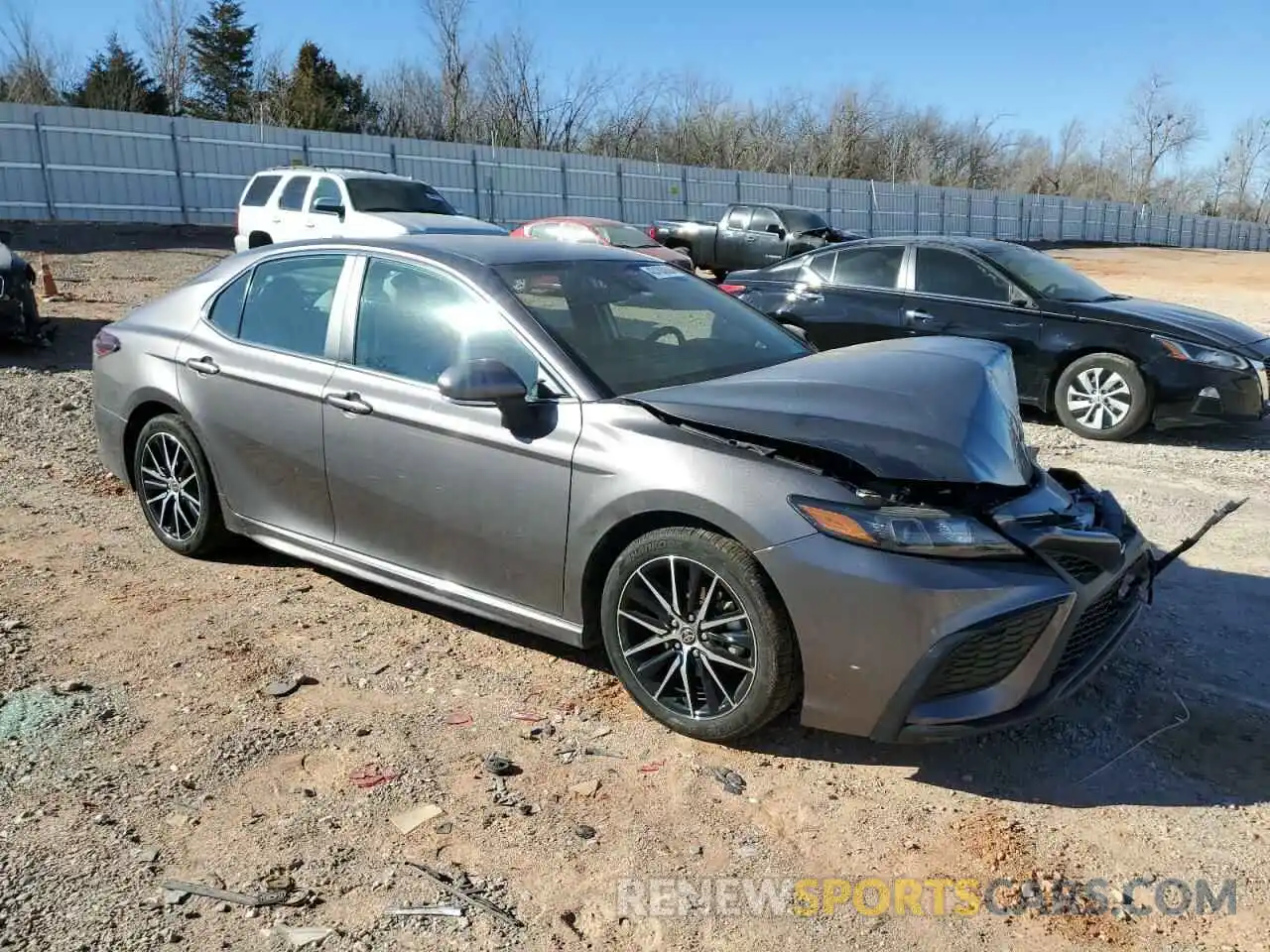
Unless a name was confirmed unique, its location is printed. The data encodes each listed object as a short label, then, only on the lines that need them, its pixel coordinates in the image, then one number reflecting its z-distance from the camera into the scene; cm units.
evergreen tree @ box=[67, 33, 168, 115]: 4462
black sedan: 773
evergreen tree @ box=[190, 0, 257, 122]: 5194
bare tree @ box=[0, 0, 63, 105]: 4378
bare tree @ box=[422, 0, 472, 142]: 5000
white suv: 1445
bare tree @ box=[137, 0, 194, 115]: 4884
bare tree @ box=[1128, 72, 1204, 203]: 9409
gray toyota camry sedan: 308
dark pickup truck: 2120
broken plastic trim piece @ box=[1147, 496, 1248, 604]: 380
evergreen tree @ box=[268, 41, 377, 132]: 4678
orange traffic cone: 1298
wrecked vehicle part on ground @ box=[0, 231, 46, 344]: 951
